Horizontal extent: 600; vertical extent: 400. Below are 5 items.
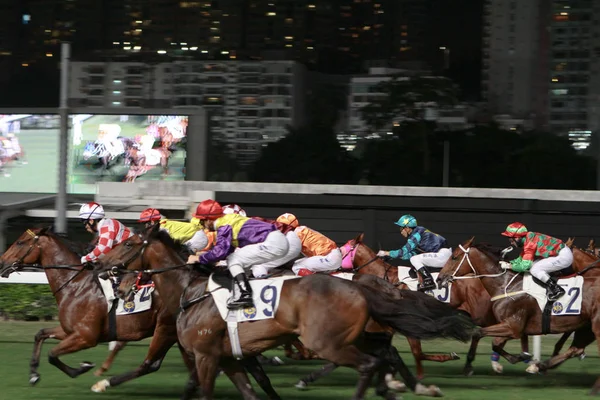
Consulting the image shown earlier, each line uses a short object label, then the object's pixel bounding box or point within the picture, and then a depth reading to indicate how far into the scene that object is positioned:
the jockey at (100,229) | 15.66
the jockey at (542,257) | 16.03
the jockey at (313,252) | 16.64
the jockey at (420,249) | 18.53
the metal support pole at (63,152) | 24.69
